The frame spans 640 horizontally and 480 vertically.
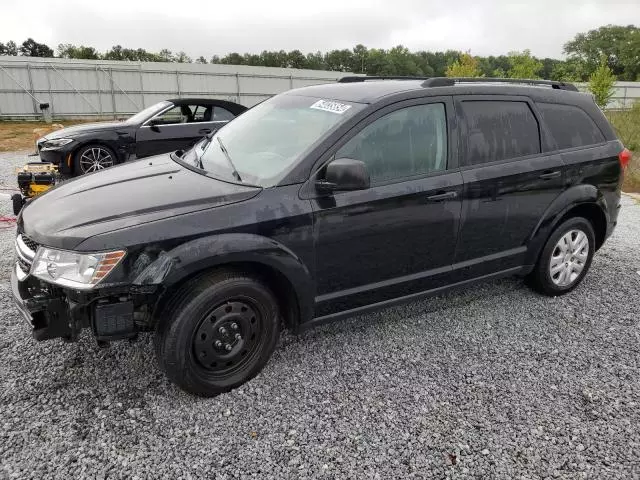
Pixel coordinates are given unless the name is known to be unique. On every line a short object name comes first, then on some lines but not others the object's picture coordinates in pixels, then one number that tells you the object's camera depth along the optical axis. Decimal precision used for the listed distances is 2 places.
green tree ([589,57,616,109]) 28.77
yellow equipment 5.72
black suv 2.63
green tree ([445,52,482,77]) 32.31
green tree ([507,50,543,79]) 31.06
